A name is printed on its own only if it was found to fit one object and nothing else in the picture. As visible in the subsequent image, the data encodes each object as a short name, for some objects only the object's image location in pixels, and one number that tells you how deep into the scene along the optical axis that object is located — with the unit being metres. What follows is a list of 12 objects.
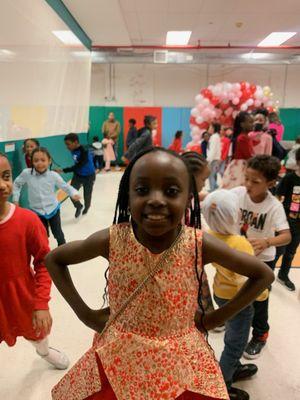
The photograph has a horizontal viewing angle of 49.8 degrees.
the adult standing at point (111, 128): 9.37
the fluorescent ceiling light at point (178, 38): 7.09
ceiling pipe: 8.31
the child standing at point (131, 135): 5.70
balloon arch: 7.23
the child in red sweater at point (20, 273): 1.27
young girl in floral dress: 0.77
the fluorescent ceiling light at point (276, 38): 7.11
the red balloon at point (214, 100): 7.36
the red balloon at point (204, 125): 7.57
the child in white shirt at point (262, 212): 1.74
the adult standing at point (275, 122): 6.01
